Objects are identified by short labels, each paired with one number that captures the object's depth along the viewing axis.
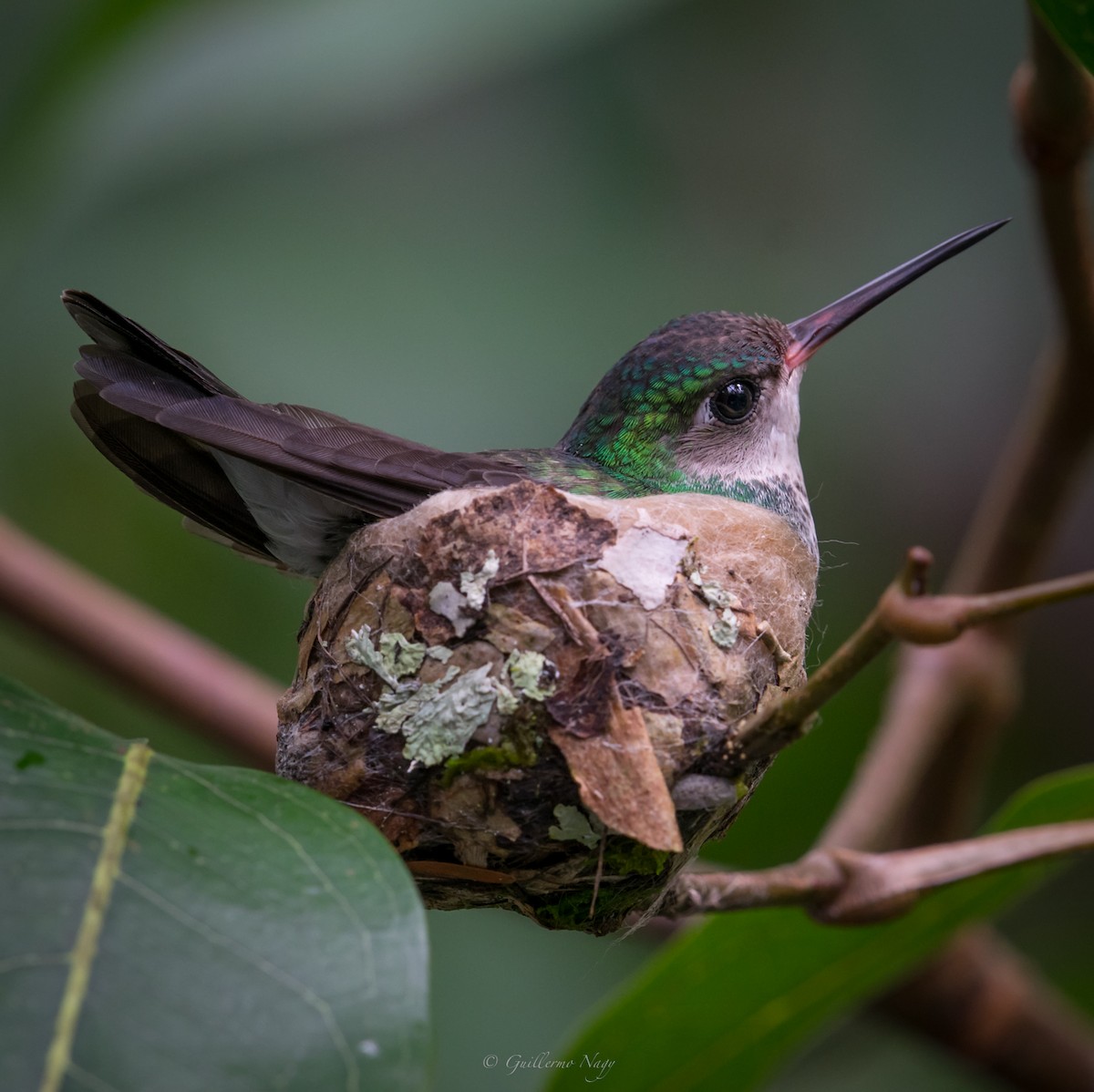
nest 3.90
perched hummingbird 4.37
